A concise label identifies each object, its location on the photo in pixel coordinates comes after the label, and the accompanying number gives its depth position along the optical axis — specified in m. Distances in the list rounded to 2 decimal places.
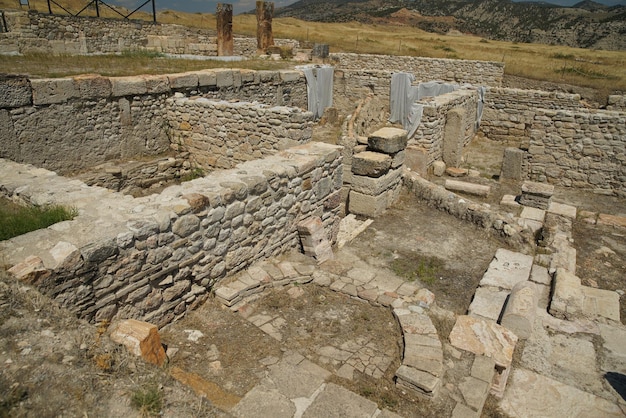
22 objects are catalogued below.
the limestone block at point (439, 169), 11.68
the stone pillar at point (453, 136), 12.18
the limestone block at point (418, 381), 3.90
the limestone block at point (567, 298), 5.55
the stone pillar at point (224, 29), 18.03
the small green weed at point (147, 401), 2.40
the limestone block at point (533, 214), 8.78
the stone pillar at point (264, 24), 20.31
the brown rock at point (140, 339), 3.37
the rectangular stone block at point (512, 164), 11.16
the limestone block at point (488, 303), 5.57
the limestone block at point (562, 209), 9.00
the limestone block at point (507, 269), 6.22
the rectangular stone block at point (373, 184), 8.41
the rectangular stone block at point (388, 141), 8.67
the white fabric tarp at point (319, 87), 15.50
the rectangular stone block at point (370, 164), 8.37
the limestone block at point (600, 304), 5.66
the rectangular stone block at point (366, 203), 8.50
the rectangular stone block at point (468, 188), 10.14
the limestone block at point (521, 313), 5.12
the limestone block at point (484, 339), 4.60
